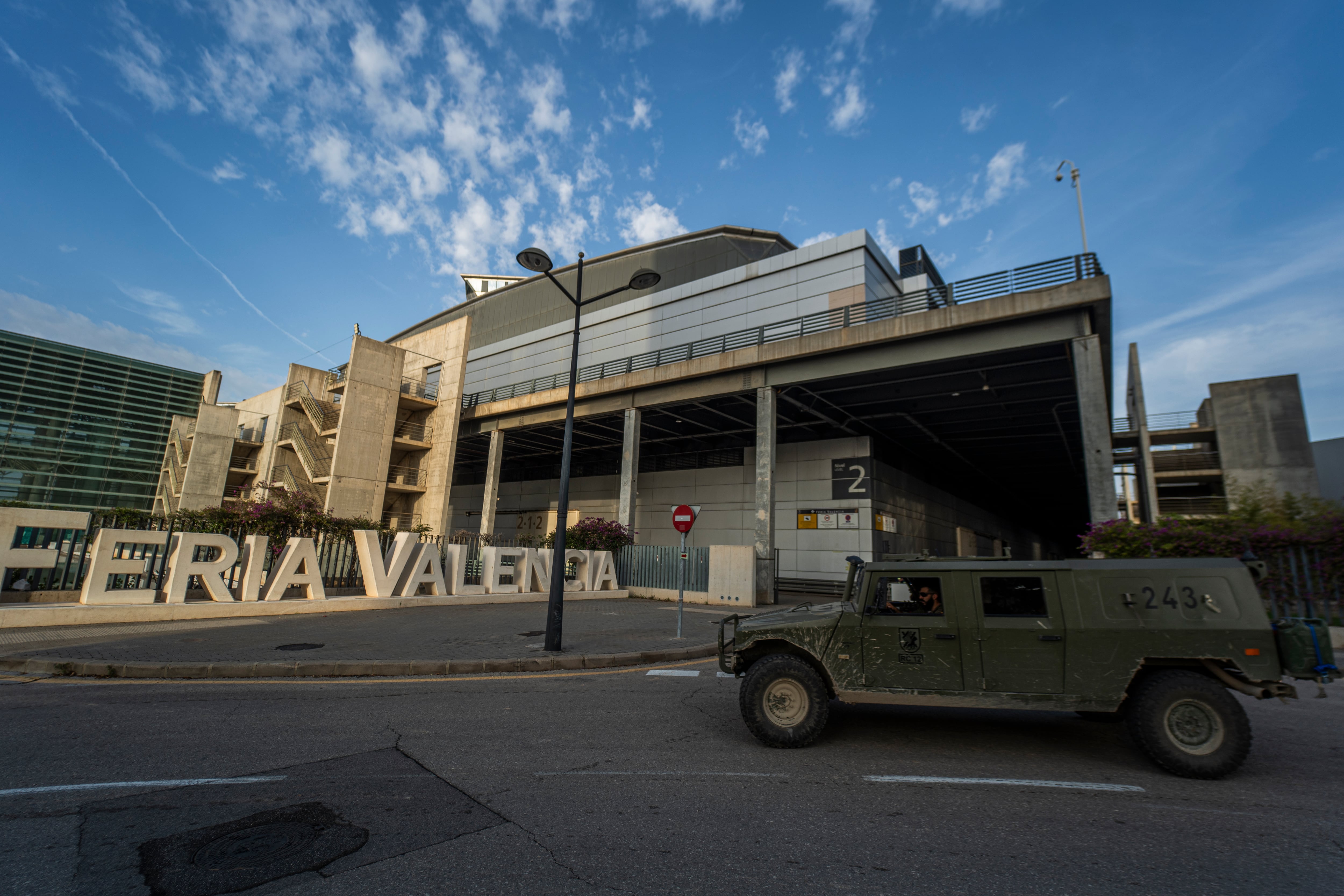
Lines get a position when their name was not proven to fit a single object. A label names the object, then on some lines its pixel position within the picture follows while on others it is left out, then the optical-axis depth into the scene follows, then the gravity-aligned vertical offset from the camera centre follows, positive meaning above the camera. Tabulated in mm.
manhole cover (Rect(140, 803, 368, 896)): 2734 -1612
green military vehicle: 4367 -589
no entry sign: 12367 +930
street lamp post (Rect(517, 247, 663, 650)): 9508 +1251
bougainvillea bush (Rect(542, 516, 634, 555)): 21172 +812
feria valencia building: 19062 +7065
